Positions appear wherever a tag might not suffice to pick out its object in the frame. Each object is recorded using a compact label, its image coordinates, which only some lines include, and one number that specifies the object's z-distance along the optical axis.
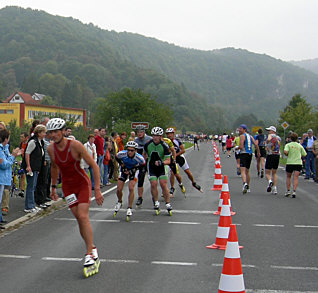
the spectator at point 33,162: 11.03
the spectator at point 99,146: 16.89
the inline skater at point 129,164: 10.74
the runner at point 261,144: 21.56
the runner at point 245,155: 15.41
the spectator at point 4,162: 9.27
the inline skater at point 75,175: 6.66
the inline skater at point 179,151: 13.87
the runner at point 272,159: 15.43
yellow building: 99.81
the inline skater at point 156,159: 11.24
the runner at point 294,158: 14.70
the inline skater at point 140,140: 12.05
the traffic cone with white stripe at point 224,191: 8.45
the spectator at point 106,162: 17.33
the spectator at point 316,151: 19.50
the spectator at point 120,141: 19.92
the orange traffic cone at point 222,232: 7.91
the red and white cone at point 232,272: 4.91
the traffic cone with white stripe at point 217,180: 16.02
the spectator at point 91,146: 15.05
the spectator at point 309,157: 21.20
